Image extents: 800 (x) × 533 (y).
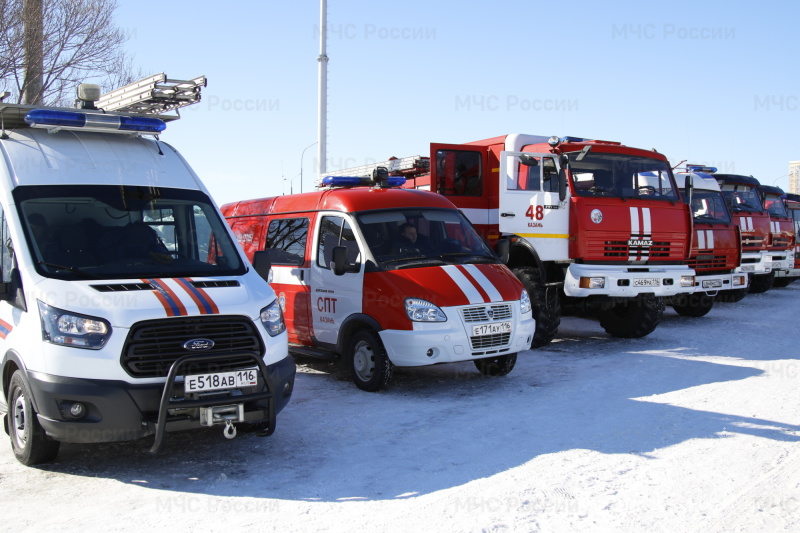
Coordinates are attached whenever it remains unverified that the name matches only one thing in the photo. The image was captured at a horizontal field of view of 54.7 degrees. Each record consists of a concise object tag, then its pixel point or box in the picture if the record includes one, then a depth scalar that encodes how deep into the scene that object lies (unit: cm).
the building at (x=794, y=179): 6244
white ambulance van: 507
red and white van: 770
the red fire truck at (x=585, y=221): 1067
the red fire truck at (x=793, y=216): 2194
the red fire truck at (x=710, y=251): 1359
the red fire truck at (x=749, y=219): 1708
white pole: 2136
